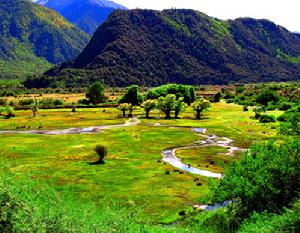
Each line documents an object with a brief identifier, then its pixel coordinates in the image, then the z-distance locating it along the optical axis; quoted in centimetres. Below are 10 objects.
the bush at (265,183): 5231
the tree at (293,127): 6150
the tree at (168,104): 19688
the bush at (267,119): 17188
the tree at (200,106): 19438
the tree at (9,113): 19550
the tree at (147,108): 19900
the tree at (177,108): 19762
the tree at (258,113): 18430
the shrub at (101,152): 10036
